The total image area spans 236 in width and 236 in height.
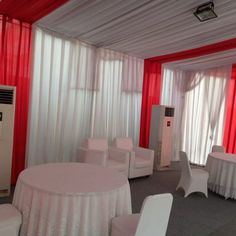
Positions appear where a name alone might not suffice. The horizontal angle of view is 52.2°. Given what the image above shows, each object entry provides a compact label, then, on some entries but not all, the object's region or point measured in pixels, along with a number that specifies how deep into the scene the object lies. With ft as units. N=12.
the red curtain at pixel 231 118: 22.45
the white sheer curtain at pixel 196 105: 22.03
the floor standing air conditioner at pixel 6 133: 11.91
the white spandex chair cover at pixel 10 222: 6.68
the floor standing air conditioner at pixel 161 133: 19.93
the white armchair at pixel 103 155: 14.47
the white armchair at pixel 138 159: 16.25
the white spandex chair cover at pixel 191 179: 14.11
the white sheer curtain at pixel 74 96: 15.11
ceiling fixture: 10.31
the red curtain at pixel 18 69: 13.41
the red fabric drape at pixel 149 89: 21.42
